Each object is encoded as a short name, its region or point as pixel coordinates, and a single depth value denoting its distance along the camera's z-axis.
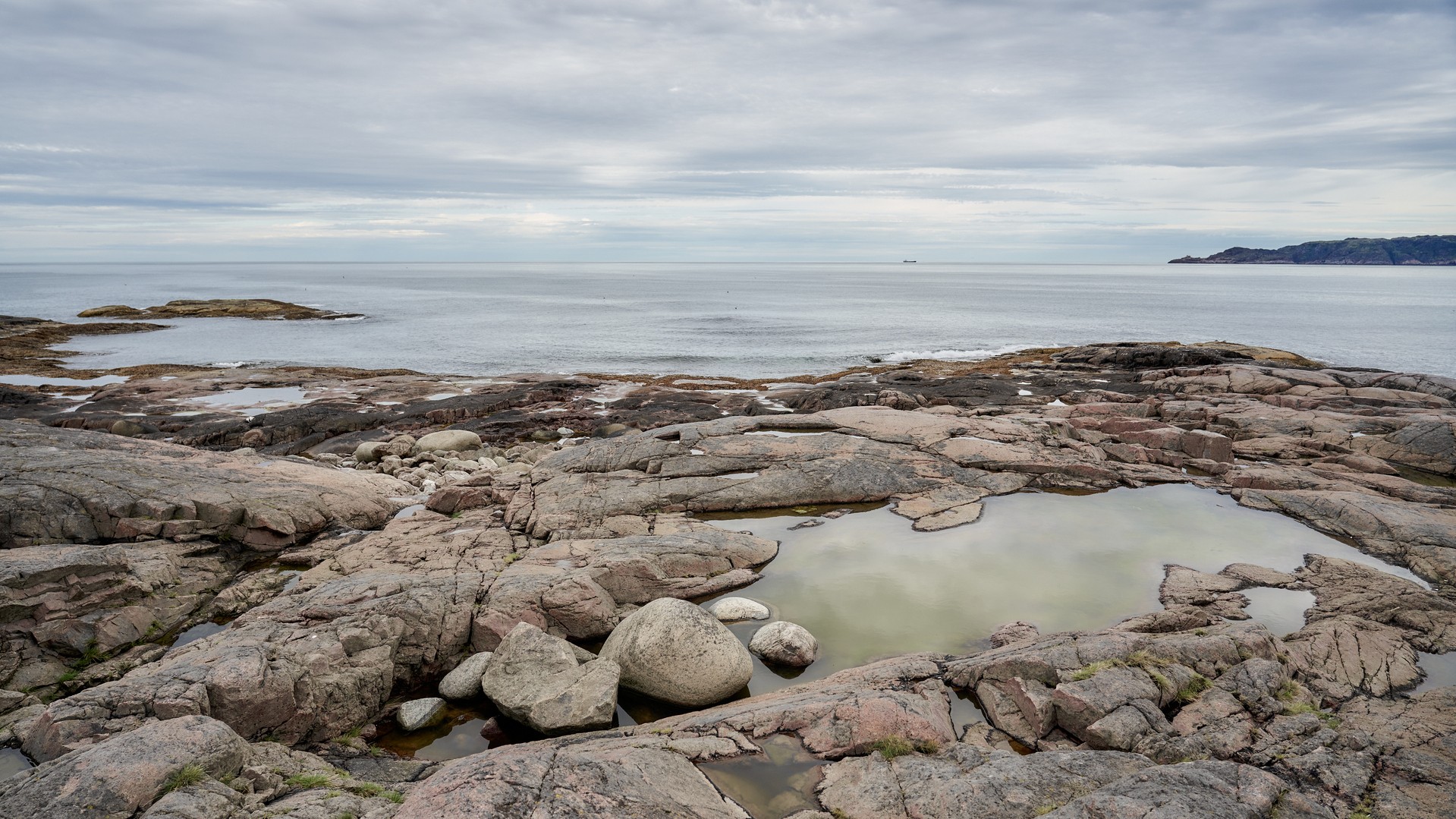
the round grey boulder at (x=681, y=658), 10.23
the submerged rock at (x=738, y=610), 12.68
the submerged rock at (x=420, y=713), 9.82
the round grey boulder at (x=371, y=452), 23.89
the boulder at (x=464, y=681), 10.39
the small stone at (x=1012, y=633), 11.49
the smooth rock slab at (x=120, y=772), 5.86
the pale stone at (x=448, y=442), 24.81
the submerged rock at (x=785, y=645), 11.23
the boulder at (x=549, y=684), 9.41
